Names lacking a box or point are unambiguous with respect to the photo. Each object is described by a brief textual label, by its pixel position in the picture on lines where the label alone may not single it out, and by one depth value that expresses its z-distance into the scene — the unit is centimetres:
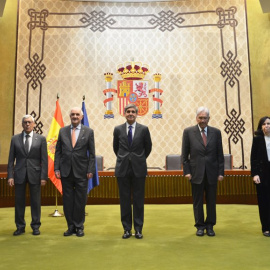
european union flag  545
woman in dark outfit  379
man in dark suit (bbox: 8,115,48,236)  404
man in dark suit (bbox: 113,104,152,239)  377
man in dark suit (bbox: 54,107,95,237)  391
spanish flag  555
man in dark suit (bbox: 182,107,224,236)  386
